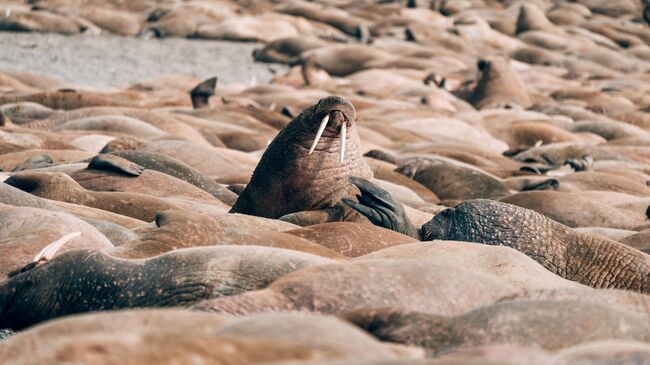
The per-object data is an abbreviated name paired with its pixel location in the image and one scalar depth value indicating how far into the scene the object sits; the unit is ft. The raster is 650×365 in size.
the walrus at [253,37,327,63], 185.06
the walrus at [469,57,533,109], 149.99
